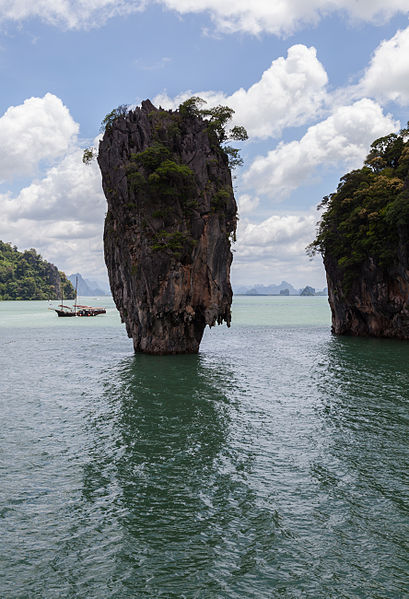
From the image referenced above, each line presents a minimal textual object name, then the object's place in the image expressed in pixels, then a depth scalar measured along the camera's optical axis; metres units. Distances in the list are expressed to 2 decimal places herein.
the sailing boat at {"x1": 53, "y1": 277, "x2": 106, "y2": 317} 98.00
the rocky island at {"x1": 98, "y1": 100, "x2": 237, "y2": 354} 36.44
